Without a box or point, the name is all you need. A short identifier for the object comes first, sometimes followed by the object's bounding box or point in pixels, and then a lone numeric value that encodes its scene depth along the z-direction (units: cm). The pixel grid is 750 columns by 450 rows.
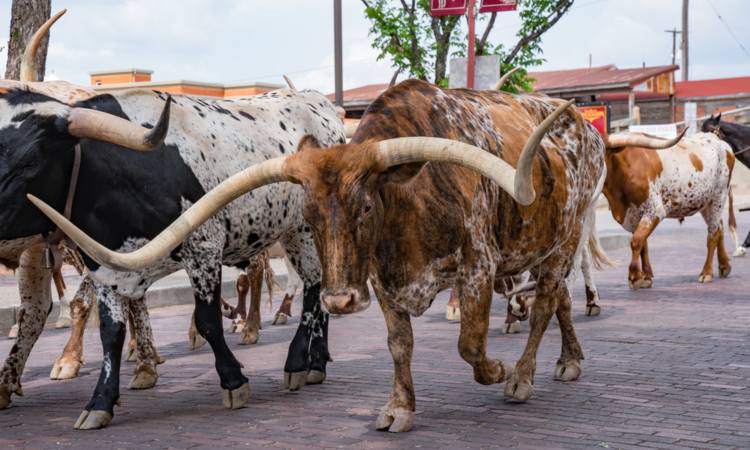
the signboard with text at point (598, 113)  2148
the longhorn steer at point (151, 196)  635
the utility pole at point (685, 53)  5861
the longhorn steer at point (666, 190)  1320
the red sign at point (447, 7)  1368
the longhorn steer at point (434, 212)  527
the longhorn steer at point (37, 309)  711
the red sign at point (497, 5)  1383
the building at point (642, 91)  4038
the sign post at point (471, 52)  1333
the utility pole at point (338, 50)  2194
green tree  2183
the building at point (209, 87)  3406
